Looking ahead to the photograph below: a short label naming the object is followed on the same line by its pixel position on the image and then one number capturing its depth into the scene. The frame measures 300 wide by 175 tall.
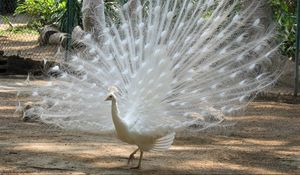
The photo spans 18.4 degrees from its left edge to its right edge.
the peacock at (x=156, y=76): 9.27
